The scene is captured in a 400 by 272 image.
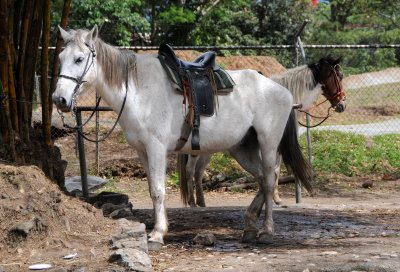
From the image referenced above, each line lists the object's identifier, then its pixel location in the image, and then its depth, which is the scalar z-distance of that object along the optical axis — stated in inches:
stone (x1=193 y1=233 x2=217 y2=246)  411.2
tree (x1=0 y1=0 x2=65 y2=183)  407.2
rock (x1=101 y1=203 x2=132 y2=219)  456.1
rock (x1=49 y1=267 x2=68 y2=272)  297.4
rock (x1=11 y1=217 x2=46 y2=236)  332.9
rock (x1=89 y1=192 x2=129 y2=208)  496.4
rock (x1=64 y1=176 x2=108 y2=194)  662.9
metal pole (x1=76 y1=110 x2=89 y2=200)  525.3
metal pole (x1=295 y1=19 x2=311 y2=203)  654.2
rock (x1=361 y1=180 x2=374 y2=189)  780.6
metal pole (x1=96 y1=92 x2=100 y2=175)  776.4
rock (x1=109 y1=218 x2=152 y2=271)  310.7
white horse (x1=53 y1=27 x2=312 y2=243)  392.3
